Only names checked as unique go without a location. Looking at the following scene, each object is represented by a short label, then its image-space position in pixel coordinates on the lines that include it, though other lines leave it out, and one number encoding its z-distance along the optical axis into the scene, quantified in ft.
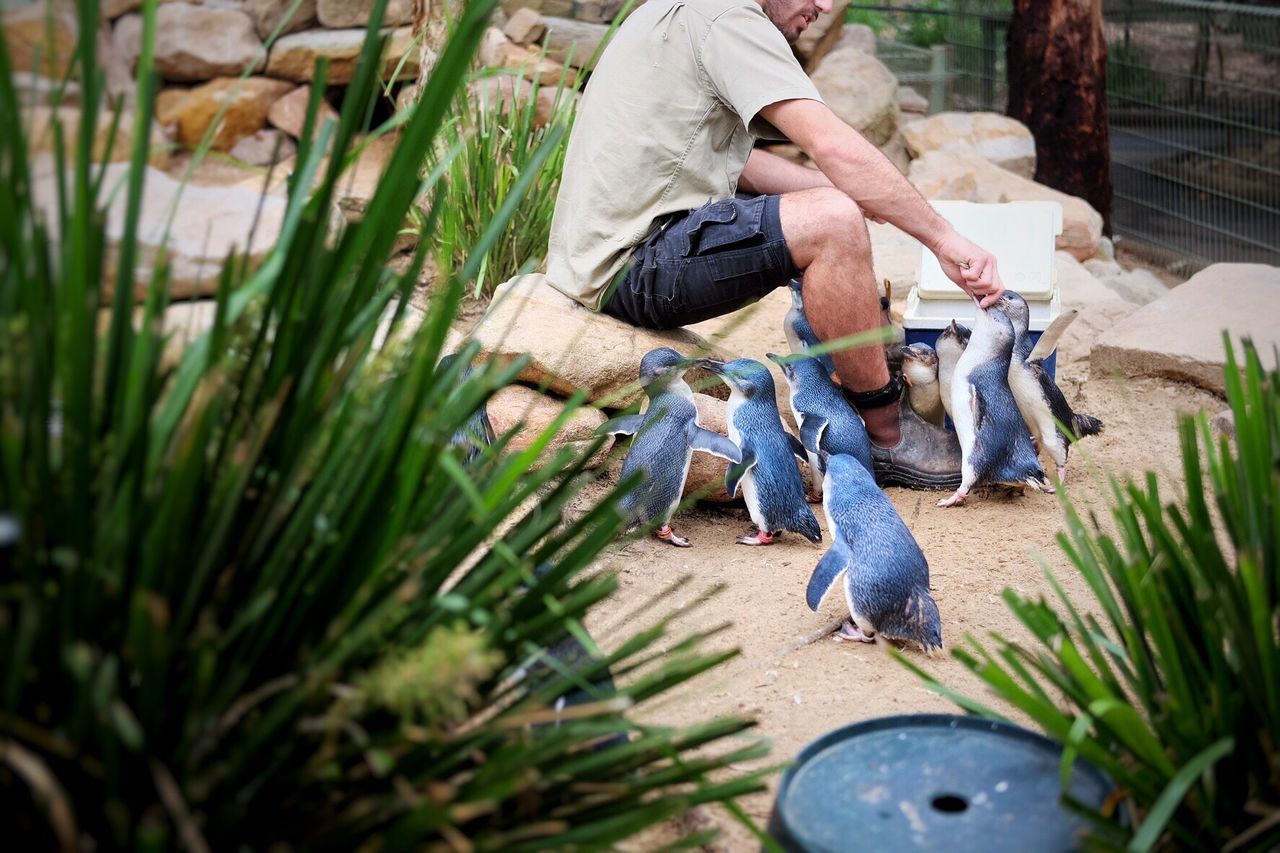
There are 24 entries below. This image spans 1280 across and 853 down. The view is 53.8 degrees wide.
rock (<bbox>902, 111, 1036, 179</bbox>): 23.41
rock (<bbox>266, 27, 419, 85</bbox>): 19.48
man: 11.45
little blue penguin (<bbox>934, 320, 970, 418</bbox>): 12.08
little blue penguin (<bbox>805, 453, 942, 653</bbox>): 8.24
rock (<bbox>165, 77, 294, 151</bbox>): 19.15
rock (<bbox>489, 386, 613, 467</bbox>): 11.19
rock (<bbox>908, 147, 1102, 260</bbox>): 20.36
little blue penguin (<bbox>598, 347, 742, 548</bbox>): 10.14
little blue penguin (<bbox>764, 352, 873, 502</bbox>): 11.14
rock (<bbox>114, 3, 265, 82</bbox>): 19.03
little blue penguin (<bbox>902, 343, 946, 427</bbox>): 12.41
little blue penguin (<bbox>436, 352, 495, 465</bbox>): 9.29
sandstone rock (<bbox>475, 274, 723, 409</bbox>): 11.65
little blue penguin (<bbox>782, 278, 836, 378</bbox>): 12.47
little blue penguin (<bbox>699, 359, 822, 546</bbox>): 10.32
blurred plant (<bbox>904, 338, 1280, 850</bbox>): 4.46
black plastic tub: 4.94
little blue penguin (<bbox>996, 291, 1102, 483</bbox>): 11.44
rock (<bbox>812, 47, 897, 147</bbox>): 22.16
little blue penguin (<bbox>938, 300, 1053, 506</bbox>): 11.08
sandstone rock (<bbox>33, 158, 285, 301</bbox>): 11.57
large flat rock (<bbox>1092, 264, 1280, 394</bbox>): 13.64
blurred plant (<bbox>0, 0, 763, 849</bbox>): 3.54
